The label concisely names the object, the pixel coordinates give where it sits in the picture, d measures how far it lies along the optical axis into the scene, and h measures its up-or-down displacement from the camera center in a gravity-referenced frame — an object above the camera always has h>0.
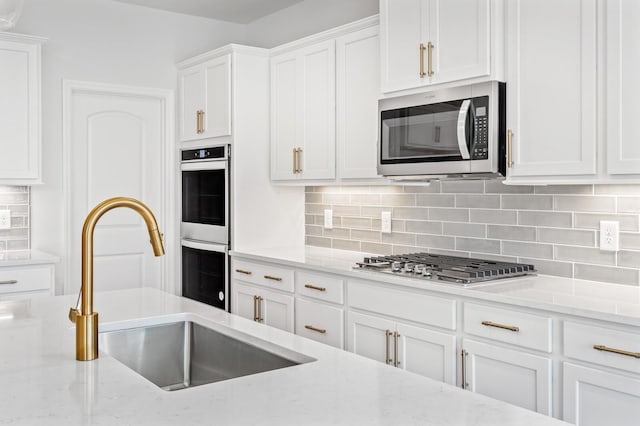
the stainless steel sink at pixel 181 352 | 1.86 -0.46
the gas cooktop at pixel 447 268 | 2.73 -0.29
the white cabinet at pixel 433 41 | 2.83 +0.81
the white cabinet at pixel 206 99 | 4.31 +0.79
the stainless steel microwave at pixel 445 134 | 2.79 +0.35
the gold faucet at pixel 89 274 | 1.48 -0.16
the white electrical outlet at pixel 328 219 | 4.39 -0.09
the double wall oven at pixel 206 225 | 4.31 -0.14
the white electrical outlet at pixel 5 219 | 4.20 -0.08
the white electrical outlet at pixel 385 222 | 3.89 -0.10
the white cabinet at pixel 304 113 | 3.86 +0.61
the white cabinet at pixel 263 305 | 3.72 -0.63
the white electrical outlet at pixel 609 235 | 2.71 -0.13
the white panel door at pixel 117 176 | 4.59 +0.23
